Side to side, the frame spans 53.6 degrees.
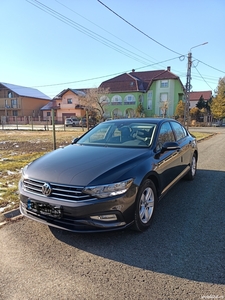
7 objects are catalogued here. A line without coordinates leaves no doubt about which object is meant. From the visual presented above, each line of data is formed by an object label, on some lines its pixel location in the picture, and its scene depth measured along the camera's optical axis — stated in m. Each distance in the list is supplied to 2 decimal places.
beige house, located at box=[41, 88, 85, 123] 44.44
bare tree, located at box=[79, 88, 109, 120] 36.41
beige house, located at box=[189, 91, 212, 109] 58.16
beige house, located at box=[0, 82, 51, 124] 53.38
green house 39.62
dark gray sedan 2.63
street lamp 19.34
